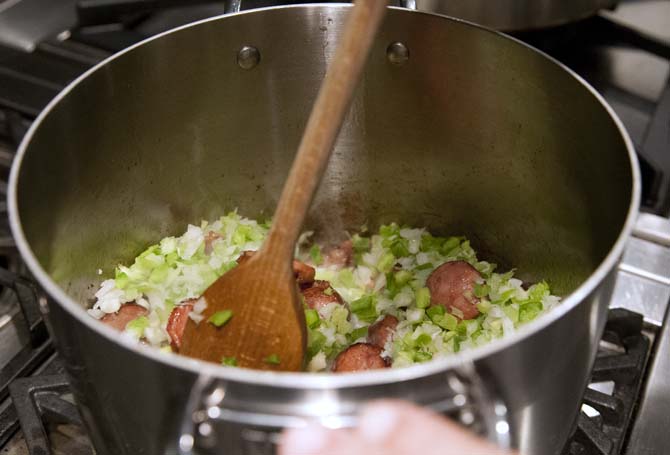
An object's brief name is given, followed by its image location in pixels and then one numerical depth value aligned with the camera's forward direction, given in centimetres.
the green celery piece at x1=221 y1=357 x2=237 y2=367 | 78
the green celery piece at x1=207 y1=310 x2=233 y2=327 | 78
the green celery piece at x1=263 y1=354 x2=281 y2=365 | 77
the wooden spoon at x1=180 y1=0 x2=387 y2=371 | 69
